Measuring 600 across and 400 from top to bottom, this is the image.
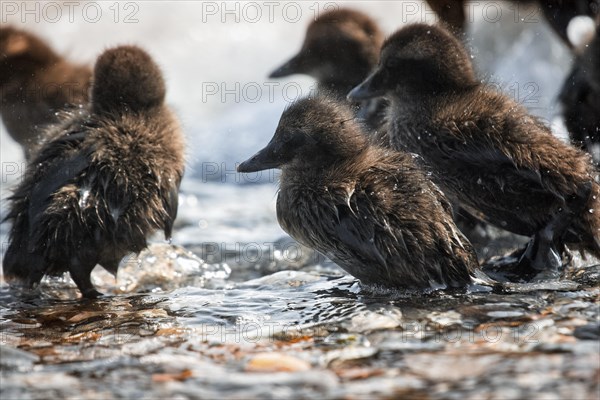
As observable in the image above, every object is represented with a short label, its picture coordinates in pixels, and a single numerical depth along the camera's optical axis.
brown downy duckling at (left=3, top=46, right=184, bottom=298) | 10.79
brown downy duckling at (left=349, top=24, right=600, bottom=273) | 10.34
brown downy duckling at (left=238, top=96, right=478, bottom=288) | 9.52
